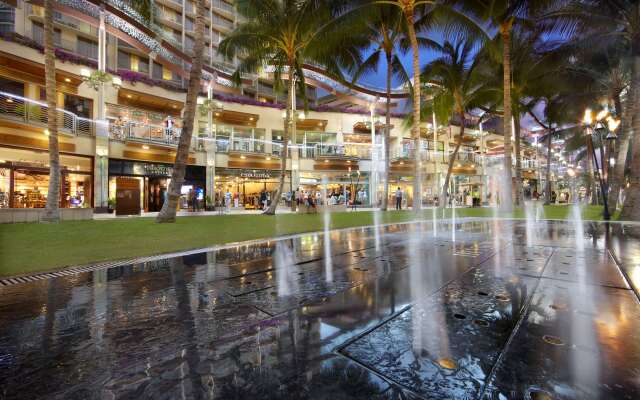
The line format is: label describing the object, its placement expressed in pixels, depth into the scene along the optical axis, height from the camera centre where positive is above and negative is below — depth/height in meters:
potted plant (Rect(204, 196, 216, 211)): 25.75 -0.22
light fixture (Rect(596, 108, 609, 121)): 13.17 +3.70
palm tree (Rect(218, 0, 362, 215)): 15.55 +8.86
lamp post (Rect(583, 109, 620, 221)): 12.70 +3.20
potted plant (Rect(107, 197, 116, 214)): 21.06 -0.14
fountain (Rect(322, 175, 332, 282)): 4.25 -1.00
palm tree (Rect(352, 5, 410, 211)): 17.64 +10.07
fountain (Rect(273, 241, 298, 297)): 3.62 -1.01
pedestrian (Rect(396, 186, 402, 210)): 25.84 +0.18
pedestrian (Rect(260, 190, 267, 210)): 28.53 +0.27
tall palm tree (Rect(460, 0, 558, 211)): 15.23 +9.50
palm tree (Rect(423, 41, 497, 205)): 22.03 +8.84
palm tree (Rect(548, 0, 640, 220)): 11.55 +8.11
